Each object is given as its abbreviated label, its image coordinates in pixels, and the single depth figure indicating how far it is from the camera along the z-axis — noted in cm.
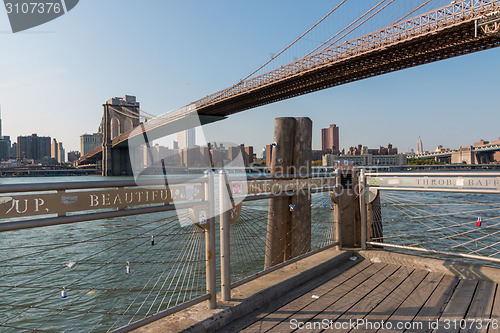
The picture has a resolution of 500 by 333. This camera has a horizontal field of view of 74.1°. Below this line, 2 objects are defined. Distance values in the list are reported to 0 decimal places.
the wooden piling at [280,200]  511
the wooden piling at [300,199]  519
